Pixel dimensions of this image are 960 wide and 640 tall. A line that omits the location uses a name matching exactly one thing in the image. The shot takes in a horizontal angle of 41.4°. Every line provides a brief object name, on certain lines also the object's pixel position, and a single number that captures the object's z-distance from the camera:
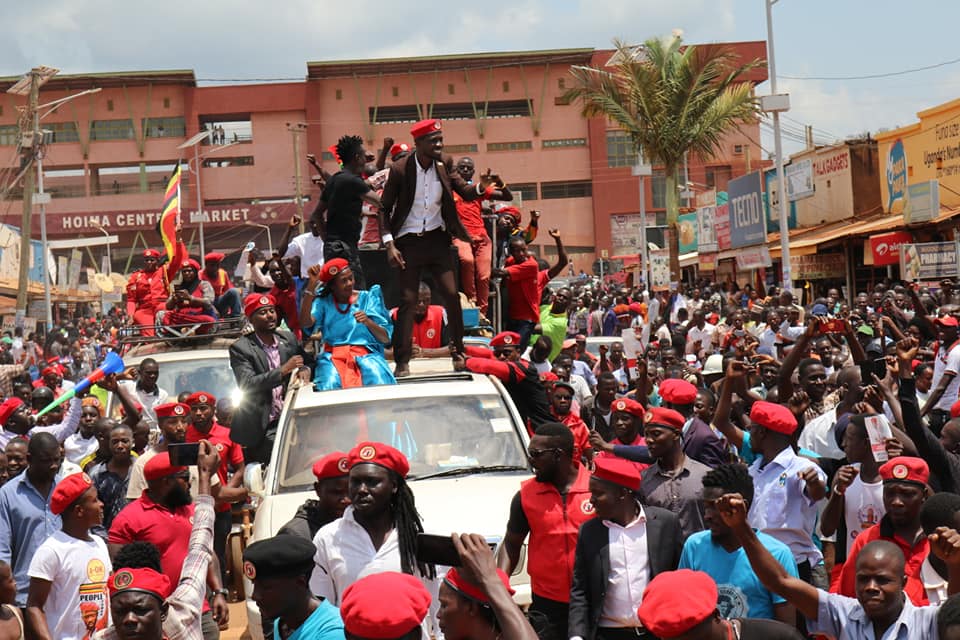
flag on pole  16.19
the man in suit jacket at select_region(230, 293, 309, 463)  8.88
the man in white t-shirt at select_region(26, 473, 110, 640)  5.80
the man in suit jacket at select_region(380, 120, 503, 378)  9.43
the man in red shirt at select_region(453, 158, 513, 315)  11.95
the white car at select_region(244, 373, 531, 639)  7.06
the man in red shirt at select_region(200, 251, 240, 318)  14.34
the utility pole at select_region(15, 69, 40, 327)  29.67
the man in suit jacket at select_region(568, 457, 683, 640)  5.41
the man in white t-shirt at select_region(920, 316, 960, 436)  10.15
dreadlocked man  5.29
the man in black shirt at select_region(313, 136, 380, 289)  10.45
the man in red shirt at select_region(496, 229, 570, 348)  12.80
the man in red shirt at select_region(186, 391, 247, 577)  8.61
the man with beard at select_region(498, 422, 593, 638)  5.88
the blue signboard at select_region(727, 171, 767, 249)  37.47
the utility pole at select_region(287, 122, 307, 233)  45.38
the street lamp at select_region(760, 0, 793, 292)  23.56
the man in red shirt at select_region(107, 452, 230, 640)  6.29
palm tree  33.41
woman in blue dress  8.91
